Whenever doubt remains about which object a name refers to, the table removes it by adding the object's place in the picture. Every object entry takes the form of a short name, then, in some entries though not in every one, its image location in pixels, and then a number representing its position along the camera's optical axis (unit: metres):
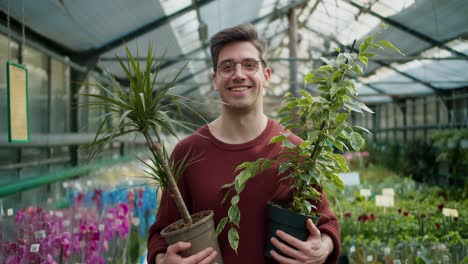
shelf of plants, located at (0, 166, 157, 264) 1.42
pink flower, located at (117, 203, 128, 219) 2.13
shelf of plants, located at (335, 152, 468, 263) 2.09
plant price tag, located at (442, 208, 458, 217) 2.45
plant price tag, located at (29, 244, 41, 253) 1.36
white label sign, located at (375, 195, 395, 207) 2.87
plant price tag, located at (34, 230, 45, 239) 1.44
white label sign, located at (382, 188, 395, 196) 2.96
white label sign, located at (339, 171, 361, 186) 4.12
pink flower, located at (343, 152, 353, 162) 7.29
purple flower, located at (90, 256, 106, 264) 1.73
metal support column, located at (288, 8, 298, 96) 6.35
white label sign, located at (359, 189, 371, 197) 3.41
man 1.20
